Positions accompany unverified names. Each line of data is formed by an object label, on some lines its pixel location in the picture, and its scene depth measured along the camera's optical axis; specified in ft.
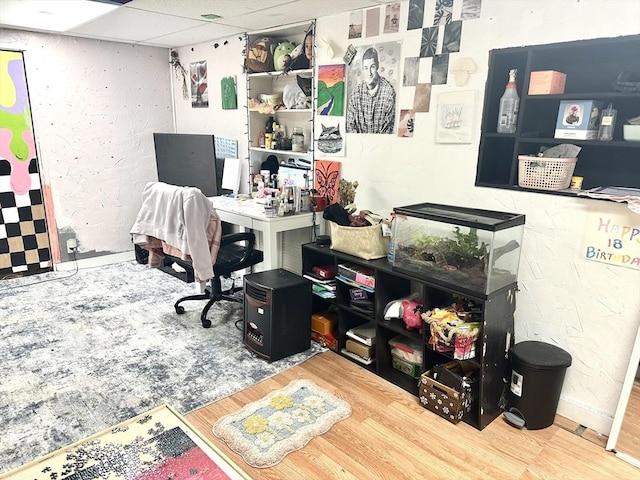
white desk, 10.08
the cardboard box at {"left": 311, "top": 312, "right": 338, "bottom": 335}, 9.61
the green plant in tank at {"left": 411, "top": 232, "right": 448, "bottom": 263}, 7.69
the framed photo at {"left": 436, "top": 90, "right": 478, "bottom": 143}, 7.88
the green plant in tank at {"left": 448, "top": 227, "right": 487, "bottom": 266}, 7.10
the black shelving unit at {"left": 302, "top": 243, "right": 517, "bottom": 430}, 7.05
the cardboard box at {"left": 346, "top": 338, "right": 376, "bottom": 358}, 8.84
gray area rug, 7.22
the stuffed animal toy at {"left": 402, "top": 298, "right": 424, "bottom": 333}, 7.98
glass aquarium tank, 7.00
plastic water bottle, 7.36
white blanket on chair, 9.19
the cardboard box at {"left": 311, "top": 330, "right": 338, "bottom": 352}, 9.50
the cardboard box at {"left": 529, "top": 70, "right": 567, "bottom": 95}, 6.89
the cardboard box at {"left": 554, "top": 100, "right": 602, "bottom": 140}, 6.70
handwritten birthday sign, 6.45
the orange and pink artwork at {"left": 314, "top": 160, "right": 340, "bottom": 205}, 10.70
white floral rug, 6.56
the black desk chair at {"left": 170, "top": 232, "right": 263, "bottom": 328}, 10.20
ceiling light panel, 9.43
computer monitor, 12.68
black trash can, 6.90
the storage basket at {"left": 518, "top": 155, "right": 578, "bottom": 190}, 6.95
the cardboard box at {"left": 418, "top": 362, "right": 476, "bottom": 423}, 7.13
